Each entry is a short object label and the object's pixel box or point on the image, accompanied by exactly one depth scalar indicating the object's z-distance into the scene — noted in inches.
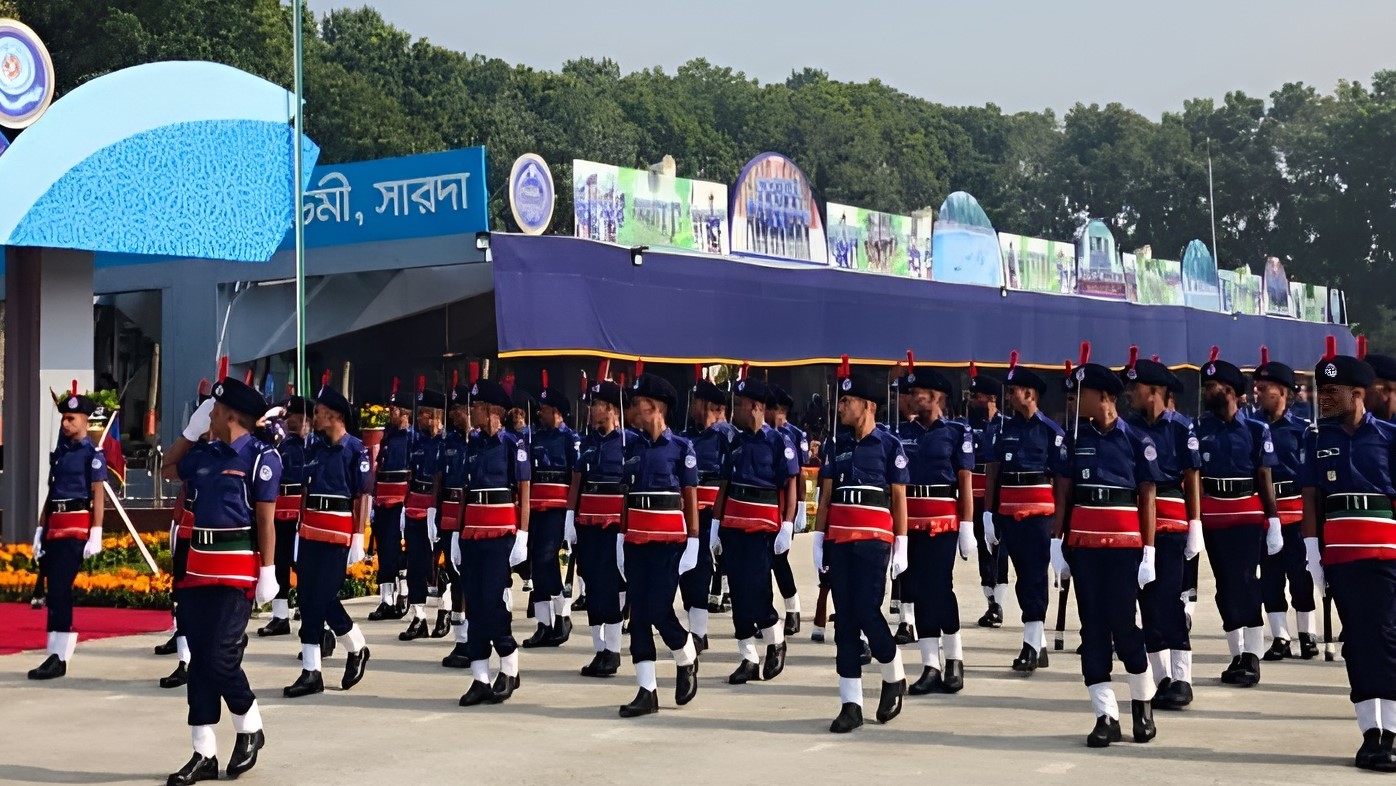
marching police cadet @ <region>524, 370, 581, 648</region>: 558.9
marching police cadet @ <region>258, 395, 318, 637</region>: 559.5
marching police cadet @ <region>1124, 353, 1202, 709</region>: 414.9
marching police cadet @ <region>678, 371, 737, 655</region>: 512.7
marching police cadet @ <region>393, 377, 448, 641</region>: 583.8
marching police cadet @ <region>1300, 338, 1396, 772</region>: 344.8
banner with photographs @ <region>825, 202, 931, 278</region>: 1344.7
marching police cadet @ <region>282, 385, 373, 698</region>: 458.9
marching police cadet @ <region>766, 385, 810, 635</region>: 563.8
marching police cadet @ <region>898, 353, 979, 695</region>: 453.7
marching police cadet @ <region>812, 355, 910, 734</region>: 398.3
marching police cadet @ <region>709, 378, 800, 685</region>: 485.4
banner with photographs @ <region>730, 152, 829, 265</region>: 1228.5
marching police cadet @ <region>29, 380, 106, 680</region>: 494.0
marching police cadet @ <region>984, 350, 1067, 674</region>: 494.9
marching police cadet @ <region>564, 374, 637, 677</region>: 486.6
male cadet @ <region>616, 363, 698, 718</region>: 424.2
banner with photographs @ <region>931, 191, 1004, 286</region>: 1481.3
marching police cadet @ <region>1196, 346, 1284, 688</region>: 471.5
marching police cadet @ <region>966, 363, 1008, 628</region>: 555.8
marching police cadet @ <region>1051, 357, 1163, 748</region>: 374.9
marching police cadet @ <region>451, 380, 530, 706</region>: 437.7
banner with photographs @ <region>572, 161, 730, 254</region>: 1075.3
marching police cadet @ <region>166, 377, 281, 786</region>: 345.7
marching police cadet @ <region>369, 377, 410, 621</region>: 624.1
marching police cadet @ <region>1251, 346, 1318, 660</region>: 511.5
